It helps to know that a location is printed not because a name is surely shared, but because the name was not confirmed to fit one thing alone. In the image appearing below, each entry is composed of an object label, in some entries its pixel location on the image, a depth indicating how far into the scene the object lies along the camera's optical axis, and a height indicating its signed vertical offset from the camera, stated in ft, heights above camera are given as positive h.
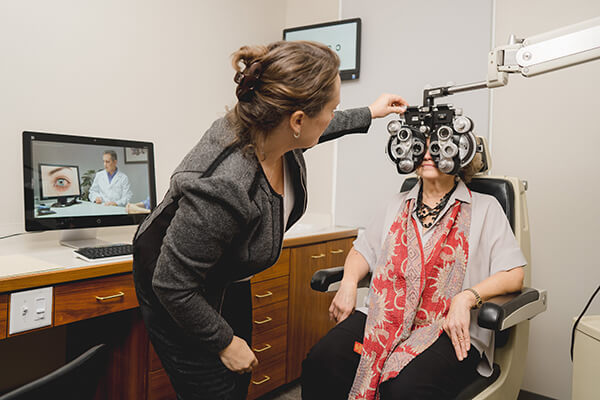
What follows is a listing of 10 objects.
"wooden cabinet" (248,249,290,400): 6.43 -2.16
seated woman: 4.20 -1.23
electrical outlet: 3.92 -1.19
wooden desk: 4.31 -1.81
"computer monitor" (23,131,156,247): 5.16 +0.01
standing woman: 2.60 -0.19
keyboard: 4.75 -0.80
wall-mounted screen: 8.68 +2.99
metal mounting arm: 3.27 +1.11
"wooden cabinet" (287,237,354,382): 7.04 -2.02
